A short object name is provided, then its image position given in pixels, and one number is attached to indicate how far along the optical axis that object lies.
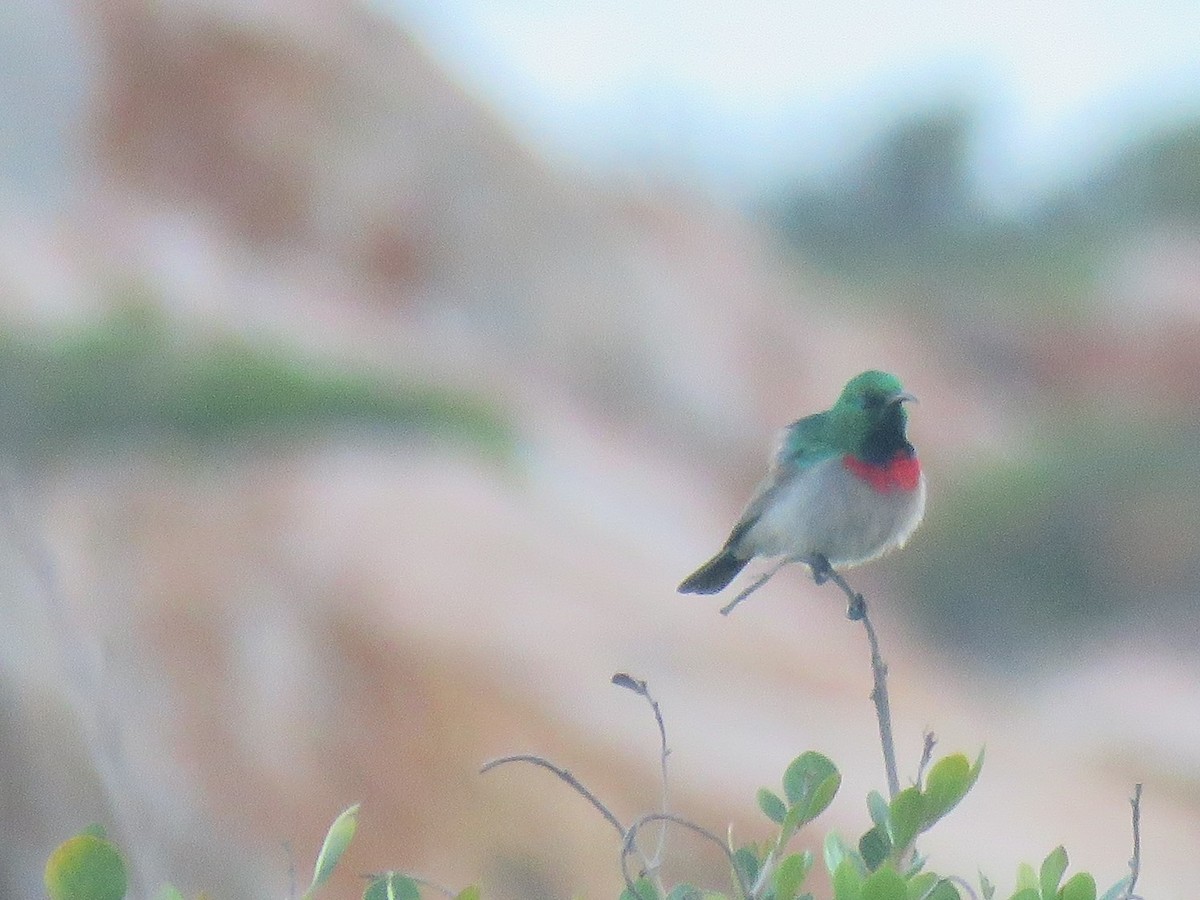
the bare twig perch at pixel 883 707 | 6.51
